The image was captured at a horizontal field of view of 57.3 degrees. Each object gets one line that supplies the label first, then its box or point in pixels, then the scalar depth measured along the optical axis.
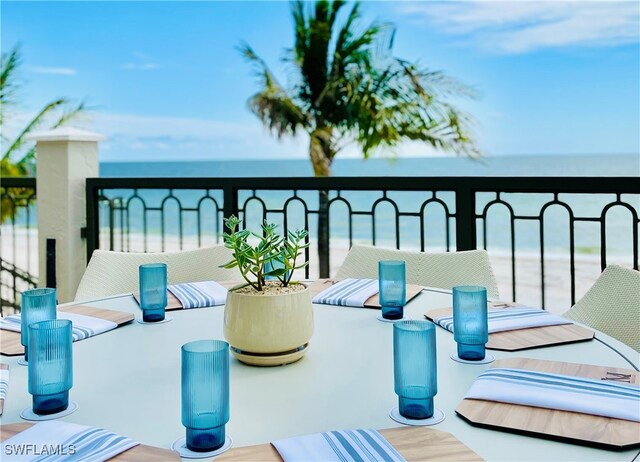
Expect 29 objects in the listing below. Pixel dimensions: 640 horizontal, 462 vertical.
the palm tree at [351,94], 8.95
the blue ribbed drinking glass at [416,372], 0.95
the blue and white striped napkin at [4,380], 1.05
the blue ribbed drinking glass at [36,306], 1.34
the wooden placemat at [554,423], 0.85
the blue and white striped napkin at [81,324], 1.43
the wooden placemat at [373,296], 1.74
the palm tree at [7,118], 6.24
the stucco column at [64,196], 3.88
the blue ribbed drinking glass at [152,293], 1.58
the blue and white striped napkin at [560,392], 0.94
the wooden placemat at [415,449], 0.80
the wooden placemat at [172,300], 1.72
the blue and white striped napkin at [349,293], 1.77
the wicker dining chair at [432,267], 2.18
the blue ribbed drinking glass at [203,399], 0.85
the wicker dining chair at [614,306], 1.62
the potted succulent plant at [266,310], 1.18
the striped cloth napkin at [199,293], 1.75
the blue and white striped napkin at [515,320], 1.46
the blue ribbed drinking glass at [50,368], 0.98
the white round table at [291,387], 0.89
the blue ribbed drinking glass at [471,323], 1.24
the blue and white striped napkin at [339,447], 0.80
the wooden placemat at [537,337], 1.33
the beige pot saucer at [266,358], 1.20
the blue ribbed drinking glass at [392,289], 1.60
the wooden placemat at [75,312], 1.32
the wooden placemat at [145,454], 0.81
